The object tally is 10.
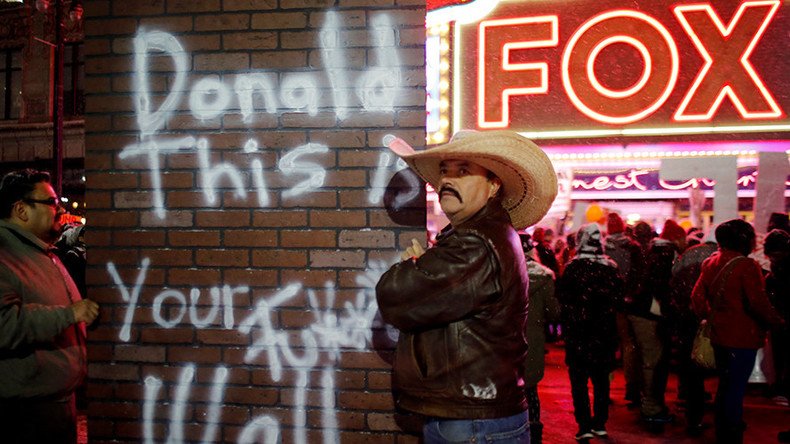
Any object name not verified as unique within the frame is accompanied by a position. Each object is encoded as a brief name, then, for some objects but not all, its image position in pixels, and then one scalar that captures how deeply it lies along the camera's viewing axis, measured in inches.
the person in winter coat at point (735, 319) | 199.8
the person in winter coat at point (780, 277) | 255.8
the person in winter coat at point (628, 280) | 256.1
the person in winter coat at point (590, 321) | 225.9
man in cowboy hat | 94.7
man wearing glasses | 108.0
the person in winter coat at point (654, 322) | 246.2
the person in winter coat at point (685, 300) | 253.3
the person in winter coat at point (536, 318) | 205.2
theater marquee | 397.1
